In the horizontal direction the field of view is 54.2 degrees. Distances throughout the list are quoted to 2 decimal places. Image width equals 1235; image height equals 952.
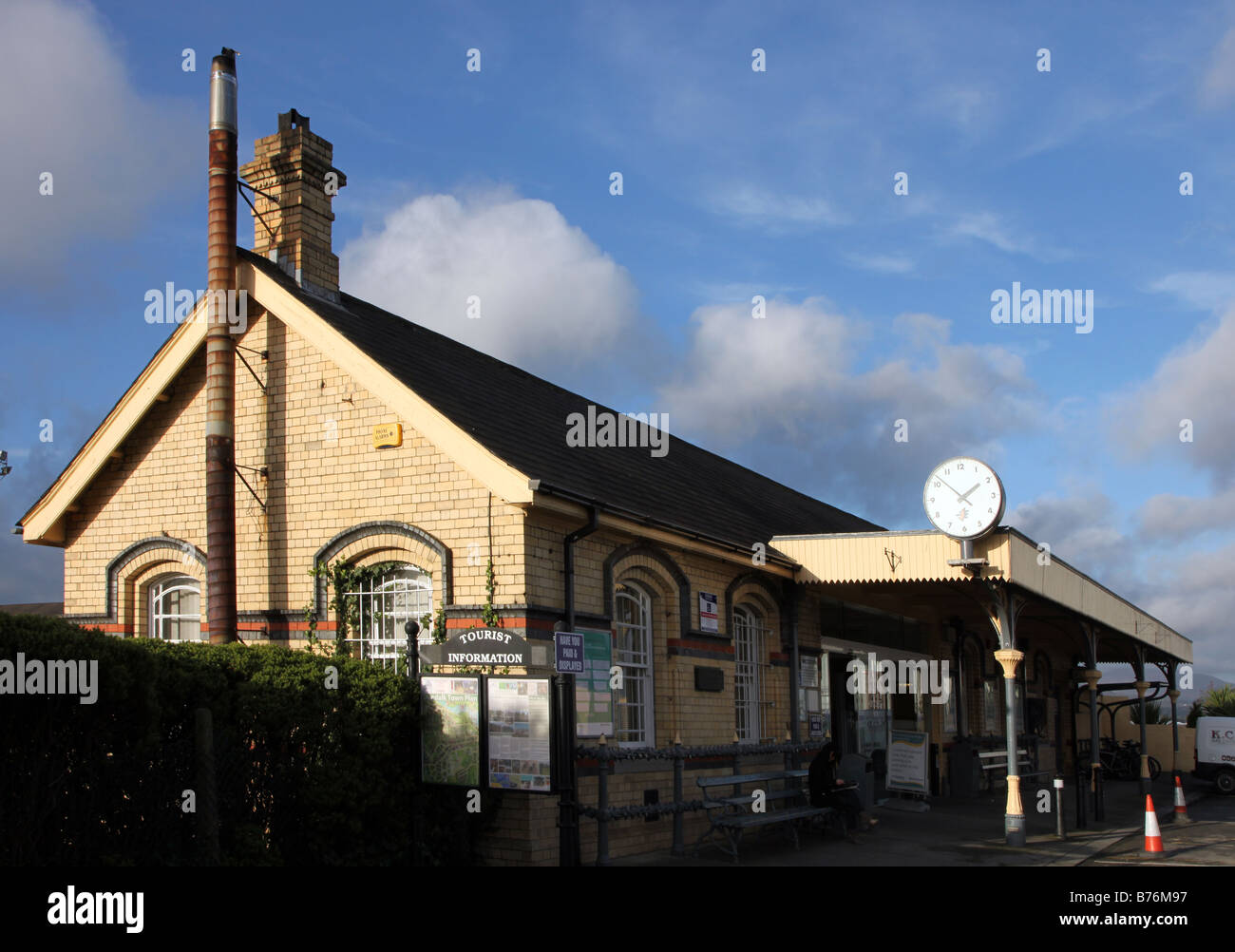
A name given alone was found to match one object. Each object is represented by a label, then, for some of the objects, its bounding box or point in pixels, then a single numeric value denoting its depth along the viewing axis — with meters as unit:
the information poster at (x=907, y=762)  20.33
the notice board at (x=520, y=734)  11.04
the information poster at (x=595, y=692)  13.12
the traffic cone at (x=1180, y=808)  19.05
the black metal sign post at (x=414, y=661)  11.33
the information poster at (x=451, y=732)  11.25
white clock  14.81
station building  13.00
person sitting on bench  15.43
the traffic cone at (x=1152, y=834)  14.35
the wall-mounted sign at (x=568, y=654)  11.92
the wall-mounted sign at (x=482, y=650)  11.52
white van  28.45
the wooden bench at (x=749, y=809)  13.42
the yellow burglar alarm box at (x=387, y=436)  13.55
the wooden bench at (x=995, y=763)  23.59
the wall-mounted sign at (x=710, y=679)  15.39
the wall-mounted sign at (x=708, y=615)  15.66
